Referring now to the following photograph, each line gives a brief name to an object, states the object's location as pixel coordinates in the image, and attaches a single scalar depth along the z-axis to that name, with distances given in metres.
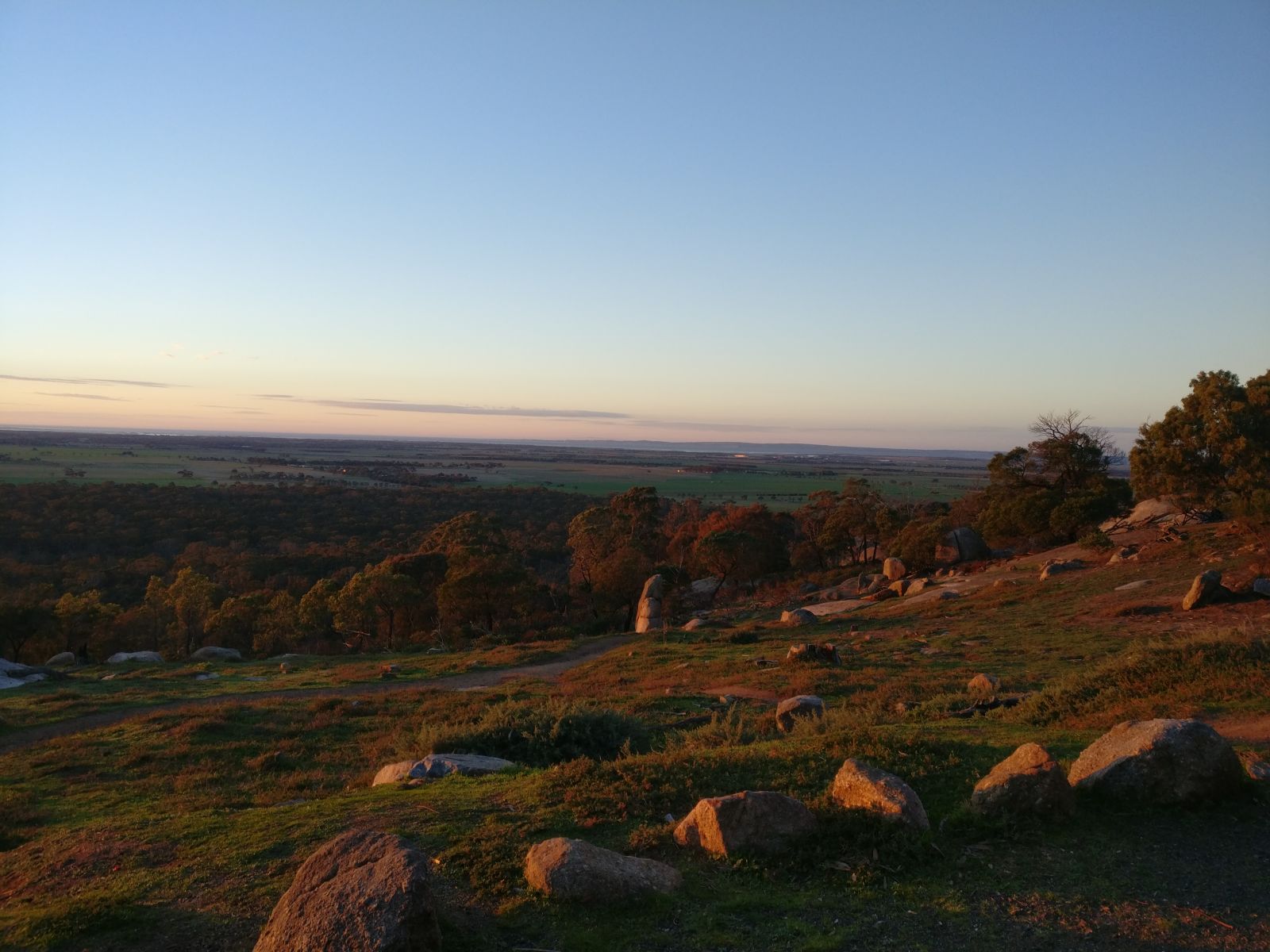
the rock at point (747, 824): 6.34
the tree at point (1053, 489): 40.66
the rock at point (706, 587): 48.59
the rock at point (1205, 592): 21.06
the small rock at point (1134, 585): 25.44
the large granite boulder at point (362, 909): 4.83
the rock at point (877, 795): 6.50
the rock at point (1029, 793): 6.57
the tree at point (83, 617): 36.75
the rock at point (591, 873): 5.66
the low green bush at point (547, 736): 11.27
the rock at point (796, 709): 12.52
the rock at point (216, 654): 32.91
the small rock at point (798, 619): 31.33
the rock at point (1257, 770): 6.97
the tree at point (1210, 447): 30.81
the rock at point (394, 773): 10.48
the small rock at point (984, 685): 14.19
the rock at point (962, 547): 42.22
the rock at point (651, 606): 39.25
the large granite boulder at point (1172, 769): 6.66
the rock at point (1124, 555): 30.72
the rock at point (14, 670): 25.17
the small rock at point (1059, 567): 31.20
